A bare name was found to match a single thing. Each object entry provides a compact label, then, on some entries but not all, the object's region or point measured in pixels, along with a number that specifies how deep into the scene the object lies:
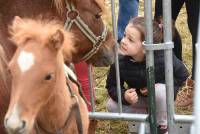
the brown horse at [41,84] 2.00
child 3.37
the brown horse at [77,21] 2.72
